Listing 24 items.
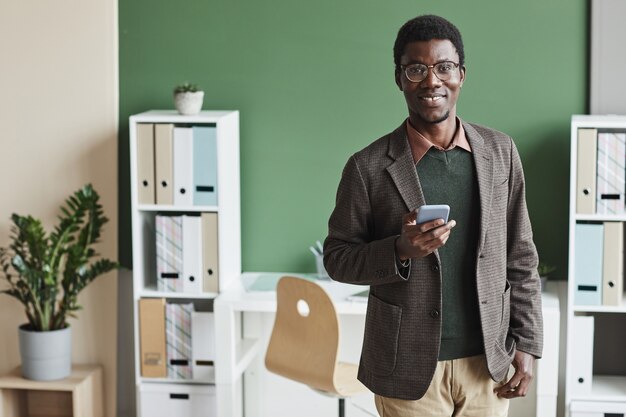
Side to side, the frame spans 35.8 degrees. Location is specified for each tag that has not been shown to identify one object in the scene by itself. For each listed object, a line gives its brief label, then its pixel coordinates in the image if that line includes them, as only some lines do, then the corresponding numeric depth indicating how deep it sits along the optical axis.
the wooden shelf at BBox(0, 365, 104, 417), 4.02
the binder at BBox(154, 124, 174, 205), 3.84
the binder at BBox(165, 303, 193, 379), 3.95
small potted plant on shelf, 3.88
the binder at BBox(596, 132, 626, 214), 3.57
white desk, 3.64
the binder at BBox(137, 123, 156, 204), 3.86
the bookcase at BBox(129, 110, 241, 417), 3.85
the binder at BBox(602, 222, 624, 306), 3.62
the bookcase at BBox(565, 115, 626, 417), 3.58
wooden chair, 3.32
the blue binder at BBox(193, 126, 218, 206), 3.83
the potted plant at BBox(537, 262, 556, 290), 3.88
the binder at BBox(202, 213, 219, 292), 3.88
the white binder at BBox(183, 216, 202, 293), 3.87
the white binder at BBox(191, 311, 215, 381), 3.95
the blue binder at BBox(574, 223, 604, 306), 3.62
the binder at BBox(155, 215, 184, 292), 3.90
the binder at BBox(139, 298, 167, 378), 3.95
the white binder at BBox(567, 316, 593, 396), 3.69
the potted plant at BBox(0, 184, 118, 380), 3.93
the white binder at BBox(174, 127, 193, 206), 3.84
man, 1.95
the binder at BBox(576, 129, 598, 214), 3.57
